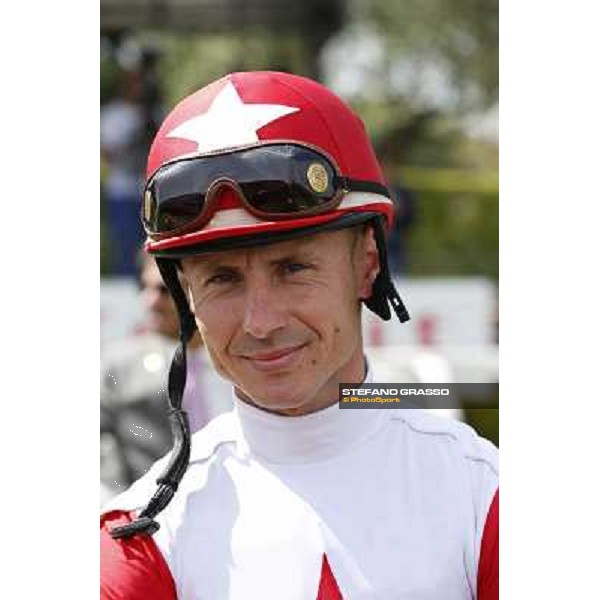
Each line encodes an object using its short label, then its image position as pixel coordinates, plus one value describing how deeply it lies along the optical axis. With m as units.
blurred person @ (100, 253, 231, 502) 3.89
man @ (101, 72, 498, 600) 3.71
